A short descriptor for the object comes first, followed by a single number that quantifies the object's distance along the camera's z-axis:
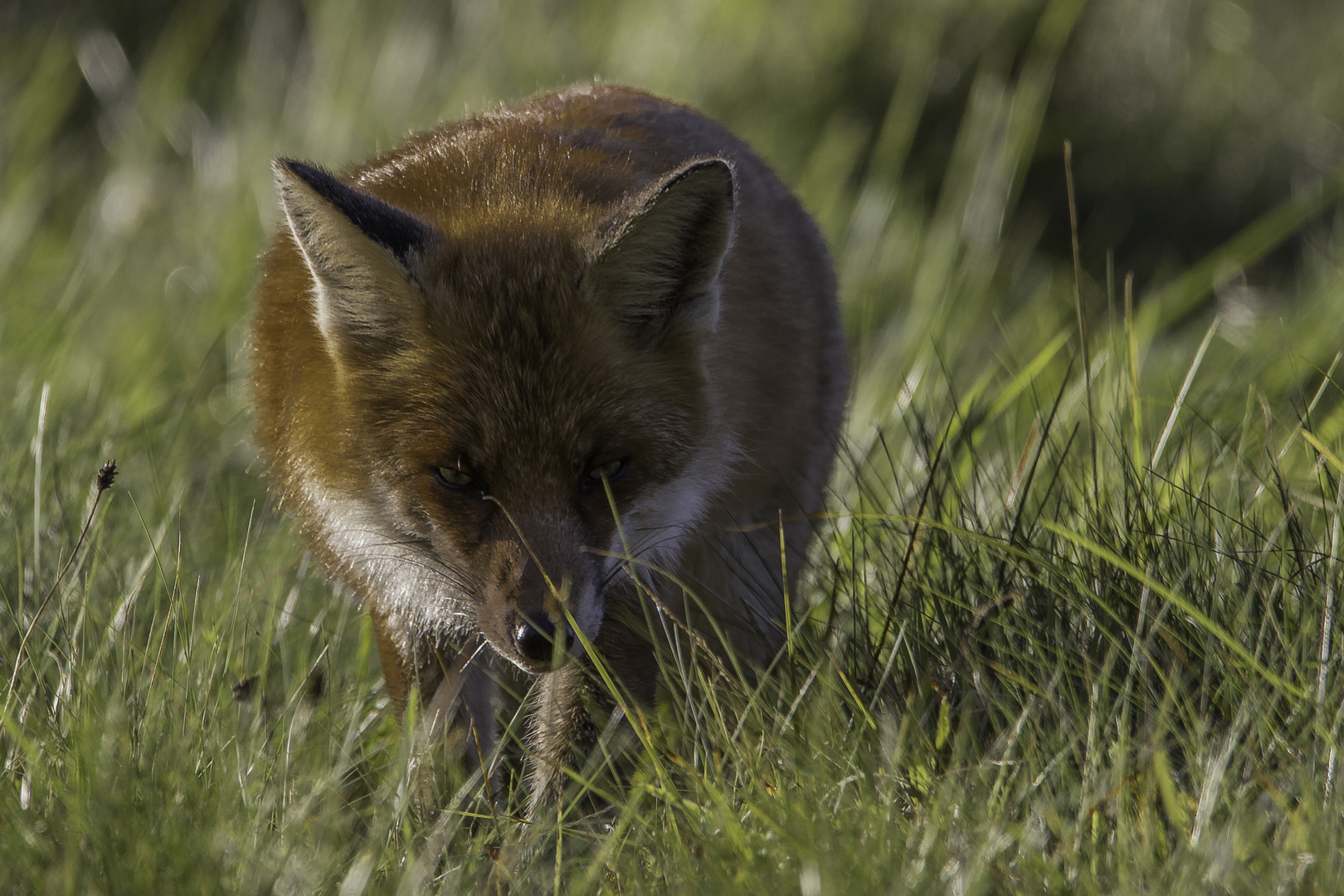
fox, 5.72
